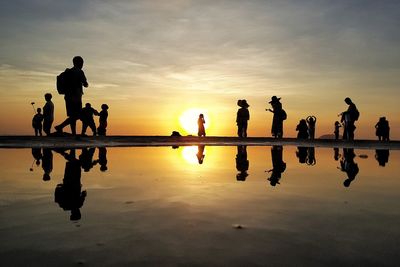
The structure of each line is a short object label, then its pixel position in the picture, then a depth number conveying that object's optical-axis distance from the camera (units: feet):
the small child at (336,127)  111.97
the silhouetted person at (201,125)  97.81
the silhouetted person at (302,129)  94.63
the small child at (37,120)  77.00
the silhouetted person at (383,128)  89.10
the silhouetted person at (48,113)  68.59
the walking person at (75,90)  45.24
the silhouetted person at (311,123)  101.24
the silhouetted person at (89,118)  51.67
